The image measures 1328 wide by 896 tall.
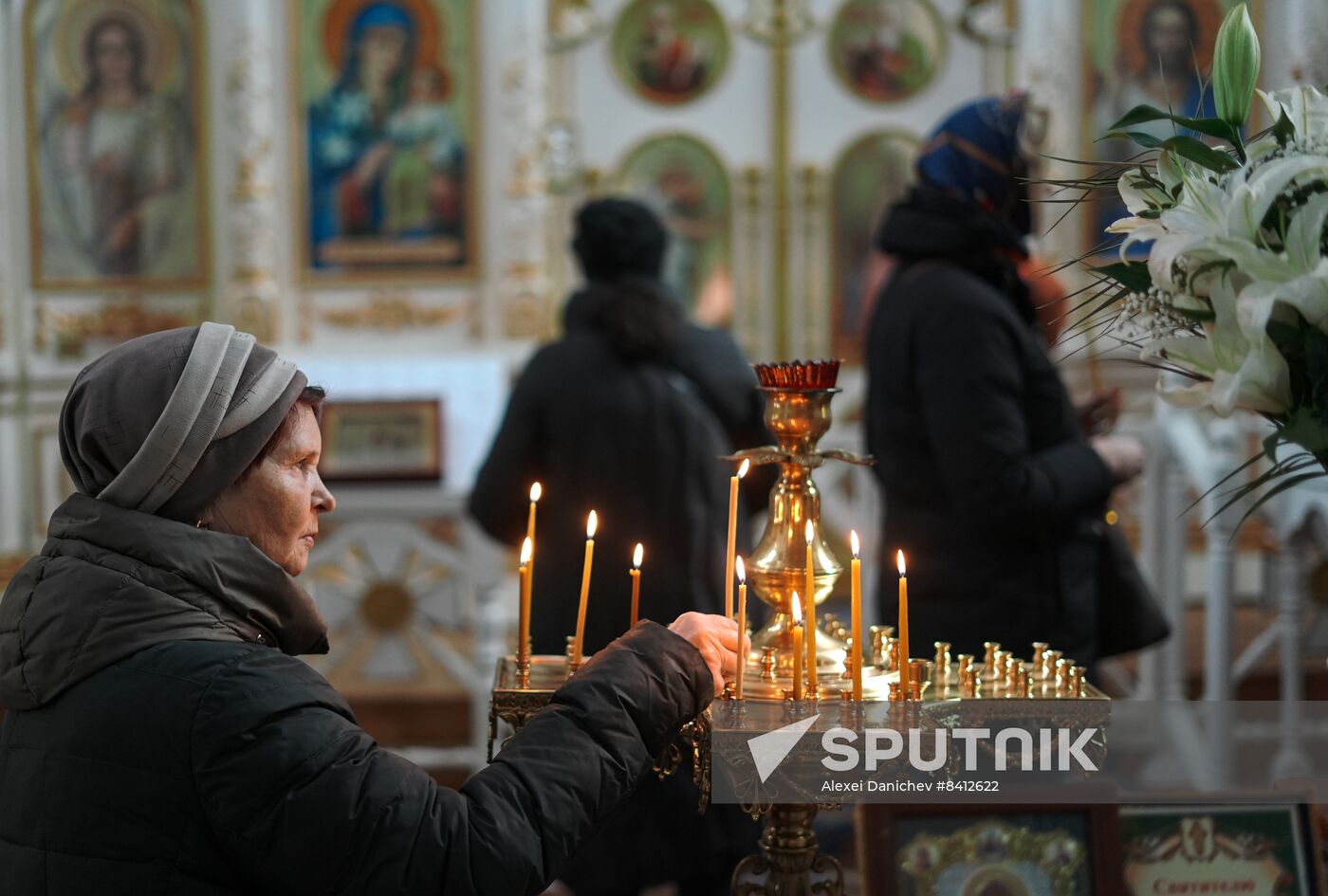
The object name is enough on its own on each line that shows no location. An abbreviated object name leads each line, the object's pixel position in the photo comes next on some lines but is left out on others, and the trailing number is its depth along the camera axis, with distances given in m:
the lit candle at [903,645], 1.38
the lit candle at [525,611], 1.52
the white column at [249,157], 7.20
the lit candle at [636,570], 1.50
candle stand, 1.44
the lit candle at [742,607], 1.42
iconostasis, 7.26
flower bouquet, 1.25
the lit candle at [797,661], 1.42
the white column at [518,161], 7.27
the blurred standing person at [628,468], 3.06
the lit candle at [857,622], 1.33
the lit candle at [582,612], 1.48
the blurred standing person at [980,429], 2.54
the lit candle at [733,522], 1.42
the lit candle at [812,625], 1.42
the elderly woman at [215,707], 1.36
